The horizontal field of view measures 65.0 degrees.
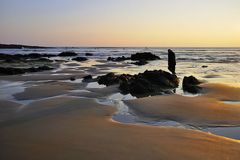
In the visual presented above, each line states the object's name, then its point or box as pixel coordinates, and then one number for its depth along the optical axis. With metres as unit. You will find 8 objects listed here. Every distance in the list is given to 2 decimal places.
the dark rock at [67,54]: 41.38
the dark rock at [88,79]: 11.45
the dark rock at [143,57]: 29.97
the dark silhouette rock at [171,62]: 15.43
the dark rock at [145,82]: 8.70
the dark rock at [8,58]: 23.81
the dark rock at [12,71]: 14.11
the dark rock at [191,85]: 9.15
